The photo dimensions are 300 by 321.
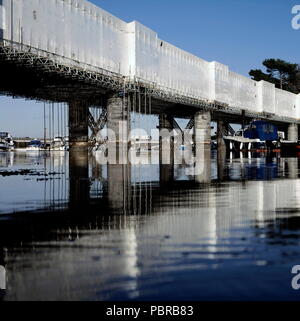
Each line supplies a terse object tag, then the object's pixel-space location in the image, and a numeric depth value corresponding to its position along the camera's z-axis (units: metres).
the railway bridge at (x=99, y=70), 33.25
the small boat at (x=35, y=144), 139.19
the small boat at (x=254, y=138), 86.50
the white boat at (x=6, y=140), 114.06
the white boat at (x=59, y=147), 112.71
